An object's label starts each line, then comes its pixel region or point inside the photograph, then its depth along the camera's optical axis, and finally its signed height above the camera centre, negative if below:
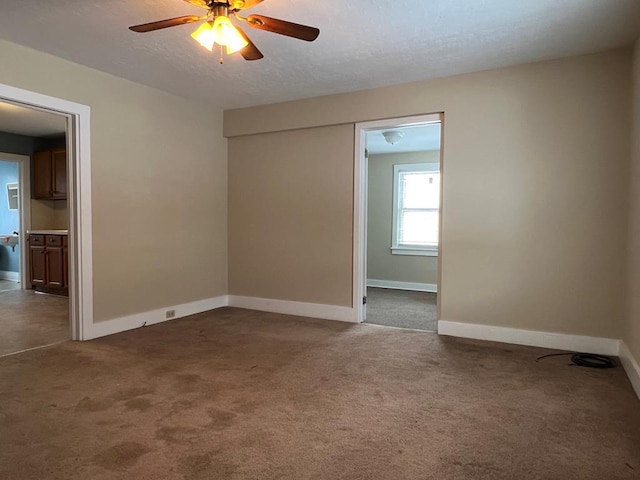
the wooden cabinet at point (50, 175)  6.52 +0.72
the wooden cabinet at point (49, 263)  6.14 -0.62
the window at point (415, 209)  6.98 +0.25
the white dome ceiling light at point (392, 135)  5.14 +1.09
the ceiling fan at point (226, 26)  2.28 +1.07
